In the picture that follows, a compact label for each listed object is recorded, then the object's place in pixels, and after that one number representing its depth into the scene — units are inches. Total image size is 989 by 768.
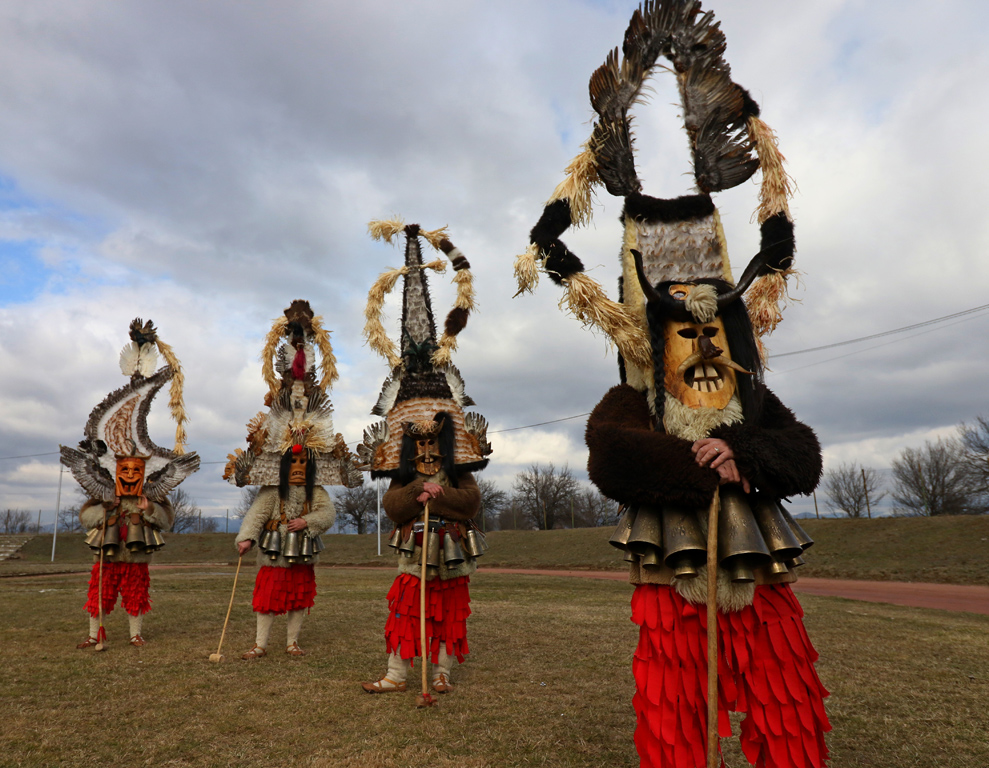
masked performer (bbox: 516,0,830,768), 100.1
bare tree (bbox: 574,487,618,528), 2284.7
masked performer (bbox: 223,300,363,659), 243.3
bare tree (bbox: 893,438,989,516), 1612.9
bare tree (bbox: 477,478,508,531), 2204.7
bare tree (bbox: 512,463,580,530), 2199.8
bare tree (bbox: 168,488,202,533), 2552.4
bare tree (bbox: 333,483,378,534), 2234.7
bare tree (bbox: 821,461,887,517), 1949.9
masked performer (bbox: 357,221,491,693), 193.0
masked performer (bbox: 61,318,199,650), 263.7
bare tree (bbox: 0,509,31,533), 2798.7
